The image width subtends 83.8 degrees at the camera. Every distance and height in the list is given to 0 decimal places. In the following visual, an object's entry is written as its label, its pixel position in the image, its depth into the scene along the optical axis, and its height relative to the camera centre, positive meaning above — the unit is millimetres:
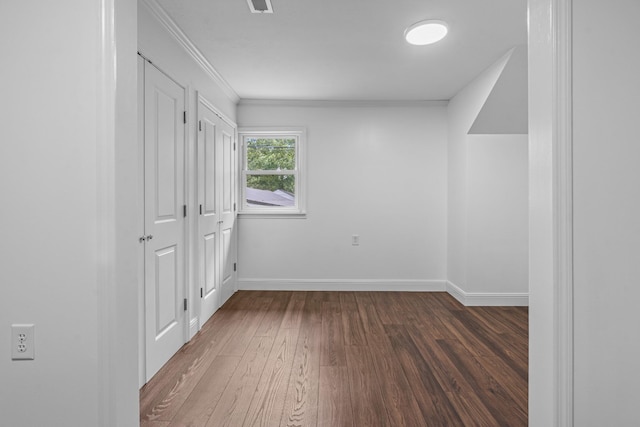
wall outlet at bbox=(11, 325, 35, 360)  1047 -375
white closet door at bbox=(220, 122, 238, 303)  4012 +13
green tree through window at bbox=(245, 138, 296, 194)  4699 +703
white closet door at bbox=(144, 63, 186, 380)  2291 -26
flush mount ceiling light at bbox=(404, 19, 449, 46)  2562 +1357
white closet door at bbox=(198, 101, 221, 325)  3248 +52
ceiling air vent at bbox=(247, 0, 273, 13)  2240 +1341
